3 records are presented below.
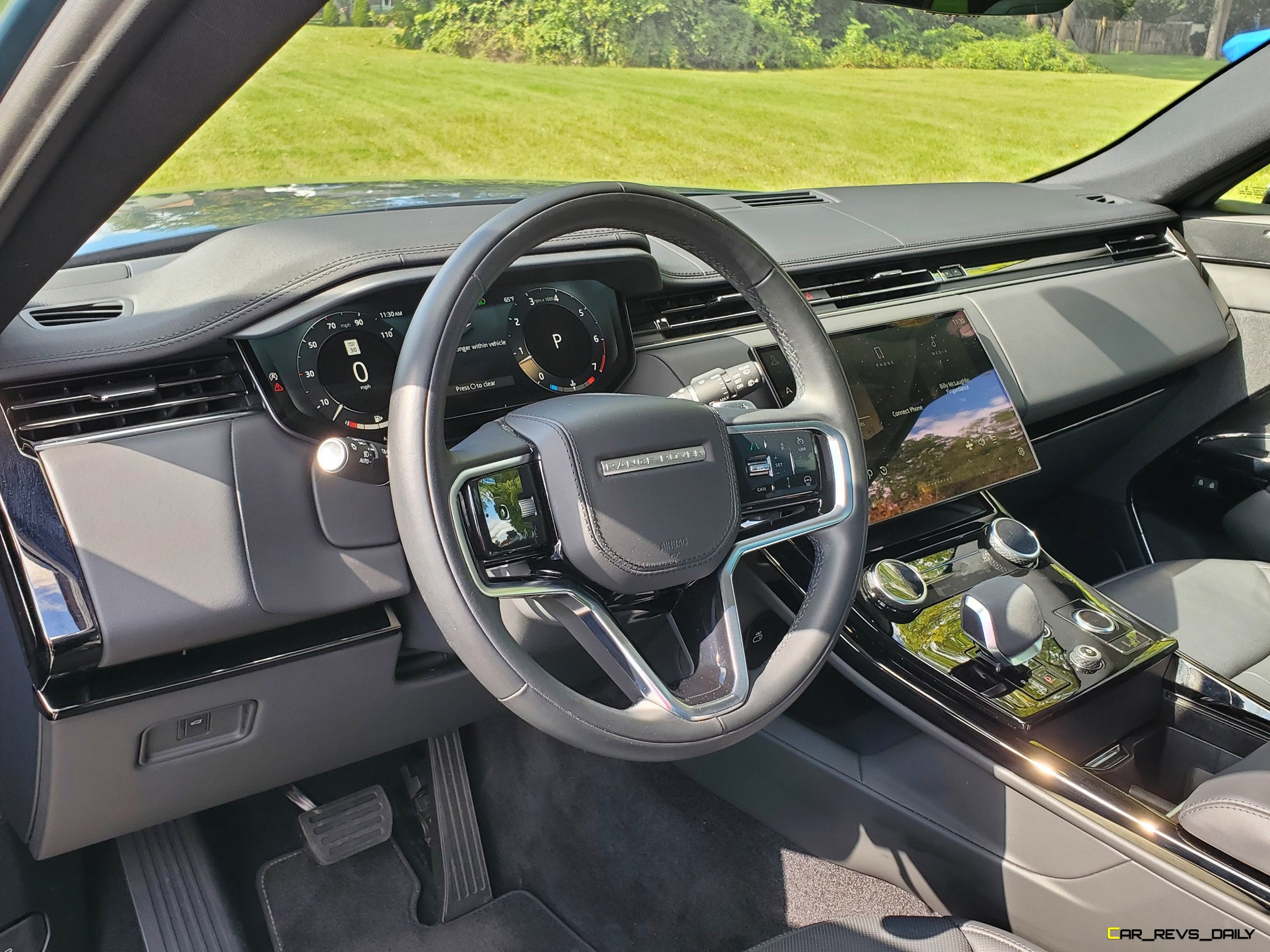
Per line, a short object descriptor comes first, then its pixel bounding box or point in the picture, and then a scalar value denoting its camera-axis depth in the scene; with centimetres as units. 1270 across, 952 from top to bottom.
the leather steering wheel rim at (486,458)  101
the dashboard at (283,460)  123
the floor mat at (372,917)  191
